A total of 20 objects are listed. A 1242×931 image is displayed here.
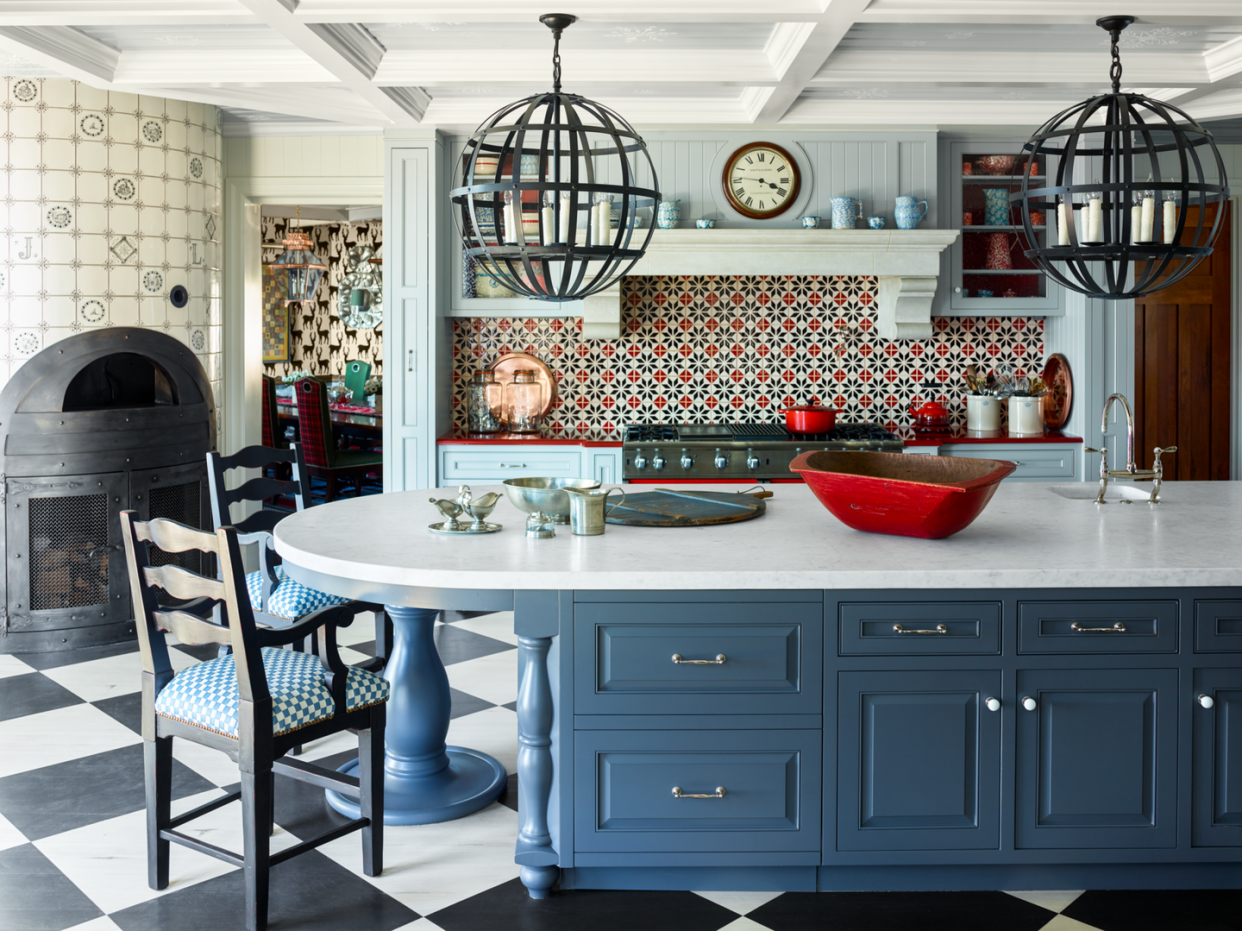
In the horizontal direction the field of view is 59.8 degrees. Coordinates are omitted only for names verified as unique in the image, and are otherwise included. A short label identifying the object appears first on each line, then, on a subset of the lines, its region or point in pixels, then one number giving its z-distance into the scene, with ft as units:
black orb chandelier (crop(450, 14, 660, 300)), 7.98
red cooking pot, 18.31
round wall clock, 18.33
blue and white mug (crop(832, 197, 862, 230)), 17.87
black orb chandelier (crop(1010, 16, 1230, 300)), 8.51
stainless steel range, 17.60
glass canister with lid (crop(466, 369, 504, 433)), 19.60
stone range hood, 17.80
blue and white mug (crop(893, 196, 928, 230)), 17.94
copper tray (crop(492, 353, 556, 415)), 19.90
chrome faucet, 10.28
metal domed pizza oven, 15.55
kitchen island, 8.17
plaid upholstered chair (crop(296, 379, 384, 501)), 23.49
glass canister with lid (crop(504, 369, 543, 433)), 19.77
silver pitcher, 9.20
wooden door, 19.15
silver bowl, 9.46
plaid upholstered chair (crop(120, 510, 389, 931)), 7.82
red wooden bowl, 8.61
